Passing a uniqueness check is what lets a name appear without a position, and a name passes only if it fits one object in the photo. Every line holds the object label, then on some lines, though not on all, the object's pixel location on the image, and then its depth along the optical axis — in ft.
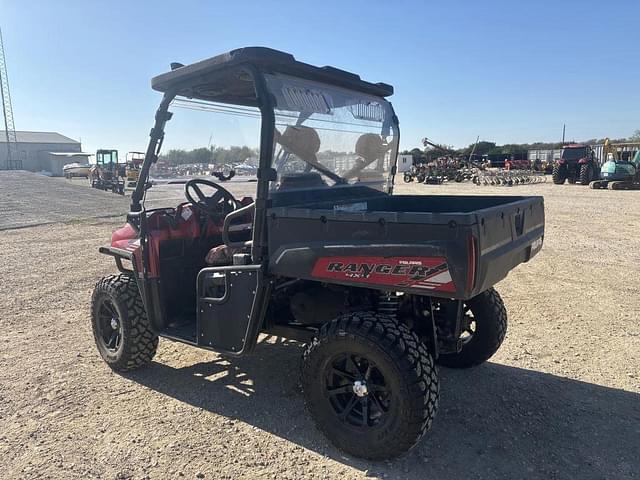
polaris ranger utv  8.58
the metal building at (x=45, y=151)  214.90
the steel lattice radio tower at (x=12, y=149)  193.87
